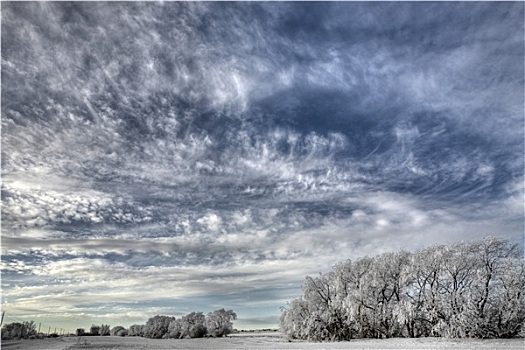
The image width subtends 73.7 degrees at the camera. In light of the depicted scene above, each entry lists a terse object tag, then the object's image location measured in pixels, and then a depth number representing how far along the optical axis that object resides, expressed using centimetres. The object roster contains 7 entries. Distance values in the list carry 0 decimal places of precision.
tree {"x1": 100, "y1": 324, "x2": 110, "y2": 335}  9744
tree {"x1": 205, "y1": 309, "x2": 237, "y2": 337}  7494
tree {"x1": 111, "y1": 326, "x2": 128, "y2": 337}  9400
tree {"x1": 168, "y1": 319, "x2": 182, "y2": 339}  7500
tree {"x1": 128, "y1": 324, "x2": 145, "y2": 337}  8711
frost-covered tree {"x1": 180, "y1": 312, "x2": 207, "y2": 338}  7356
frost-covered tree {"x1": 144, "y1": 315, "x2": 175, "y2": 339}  7916
